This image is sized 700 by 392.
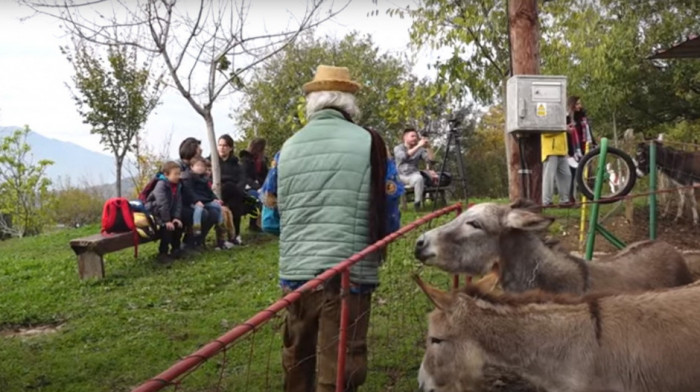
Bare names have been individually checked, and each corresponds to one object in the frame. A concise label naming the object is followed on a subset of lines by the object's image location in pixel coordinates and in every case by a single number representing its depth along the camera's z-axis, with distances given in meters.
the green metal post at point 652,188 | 7.50
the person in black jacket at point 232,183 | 10.50
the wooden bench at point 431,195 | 12.19
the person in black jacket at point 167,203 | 8.65
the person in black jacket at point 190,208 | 9.10
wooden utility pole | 5.48
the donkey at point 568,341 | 2.46
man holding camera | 11.72
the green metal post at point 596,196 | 6.45
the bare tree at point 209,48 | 10.72
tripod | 12.29
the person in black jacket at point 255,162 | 11.00
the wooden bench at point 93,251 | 7.90
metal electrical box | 5.41
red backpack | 8.43
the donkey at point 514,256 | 3.96
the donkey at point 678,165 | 11.01
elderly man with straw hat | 3.15
